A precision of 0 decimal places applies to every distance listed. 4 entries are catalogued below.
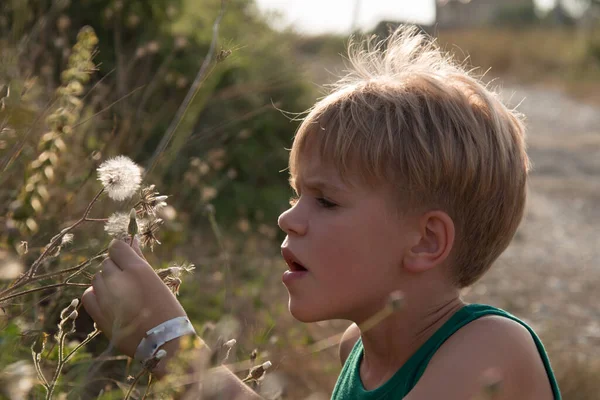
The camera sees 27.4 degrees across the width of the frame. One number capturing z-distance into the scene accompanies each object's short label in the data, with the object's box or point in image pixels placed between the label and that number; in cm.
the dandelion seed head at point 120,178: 82
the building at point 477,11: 3095
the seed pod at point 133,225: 75
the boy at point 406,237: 84
